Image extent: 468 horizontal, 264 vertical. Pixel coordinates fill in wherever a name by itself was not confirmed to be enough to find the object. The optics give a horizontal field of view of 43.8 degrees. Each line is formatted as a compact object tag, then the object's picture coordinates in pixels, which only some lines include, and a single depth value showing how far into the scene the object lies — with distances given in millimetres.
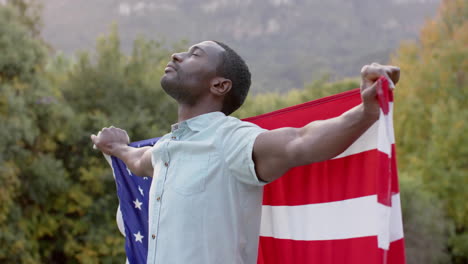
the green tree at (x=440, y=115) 19922
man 2115
